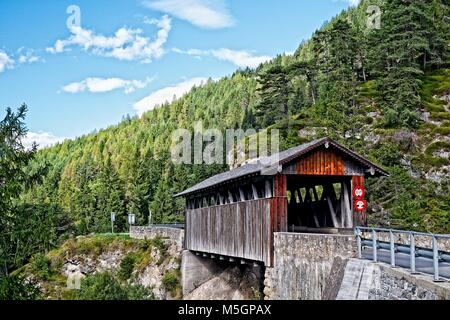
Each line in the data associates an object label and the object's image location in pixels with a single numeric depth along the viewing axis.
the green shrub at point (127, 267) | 37.14
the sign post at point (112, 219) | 56.44
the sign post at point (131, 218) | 52.74
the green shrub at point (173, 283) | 32.72
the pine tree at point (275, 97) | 62.81
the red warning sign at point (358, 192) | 19.19
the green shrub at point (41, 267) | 40.81
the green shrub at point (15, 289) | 16.42
